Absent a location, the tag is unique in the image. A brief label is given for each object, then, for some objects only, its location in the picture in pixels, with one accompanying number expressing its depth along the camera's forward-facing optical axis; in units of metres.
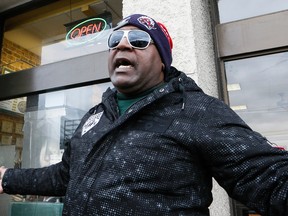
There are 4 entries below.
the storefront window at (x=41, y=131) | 3.27
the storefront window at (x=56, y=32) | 3.39
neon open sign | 3.38
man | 0.98
